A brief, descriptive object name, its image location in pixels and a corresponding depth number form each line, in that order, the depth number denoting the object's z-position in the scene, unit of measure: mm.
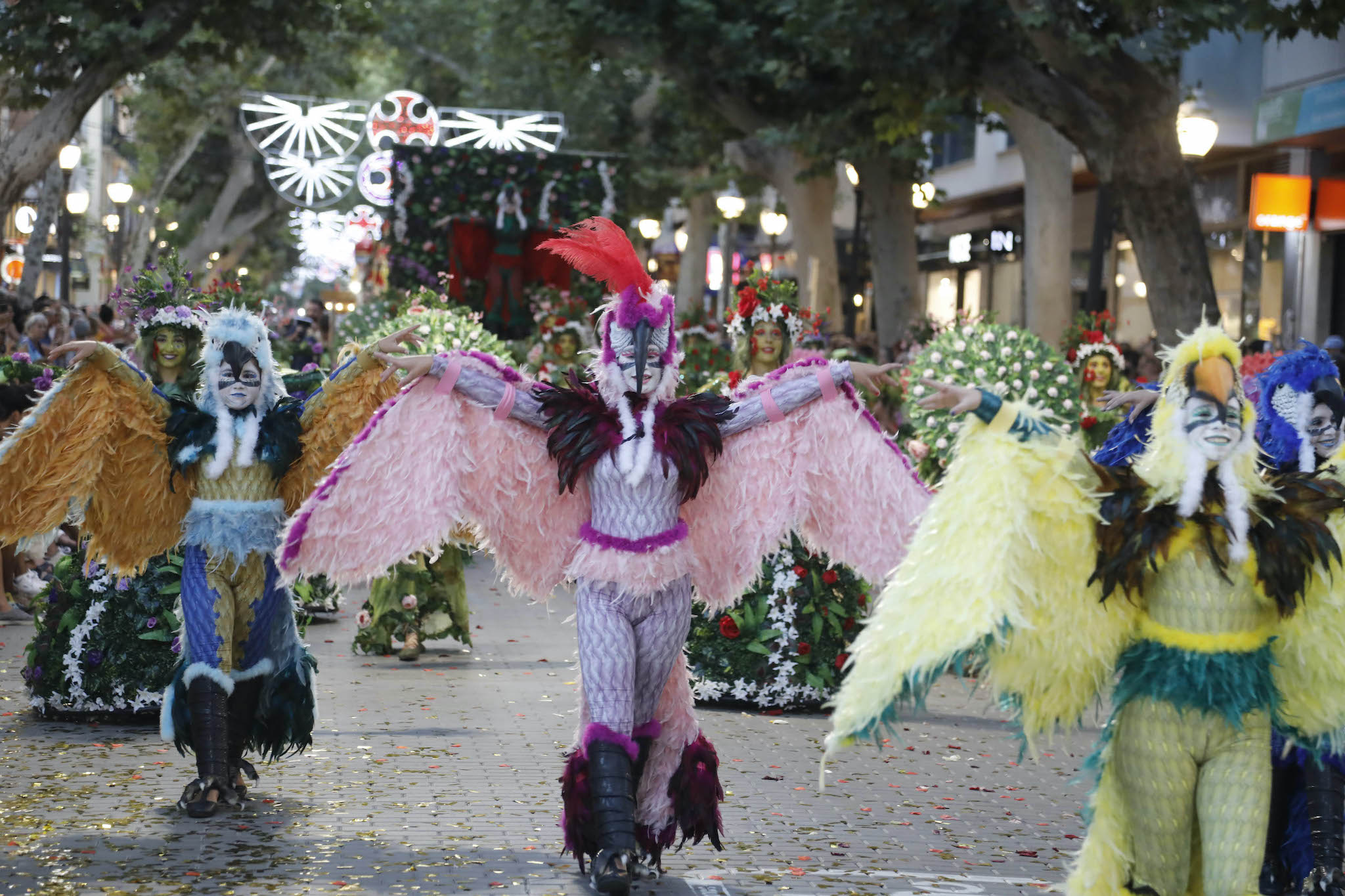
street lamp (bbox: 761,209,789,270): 30156
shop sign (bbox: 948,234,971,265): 34000
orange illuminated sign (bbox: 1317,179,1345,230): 20109
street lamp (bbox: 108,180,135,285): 30203
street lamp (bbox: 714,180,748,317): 35781
